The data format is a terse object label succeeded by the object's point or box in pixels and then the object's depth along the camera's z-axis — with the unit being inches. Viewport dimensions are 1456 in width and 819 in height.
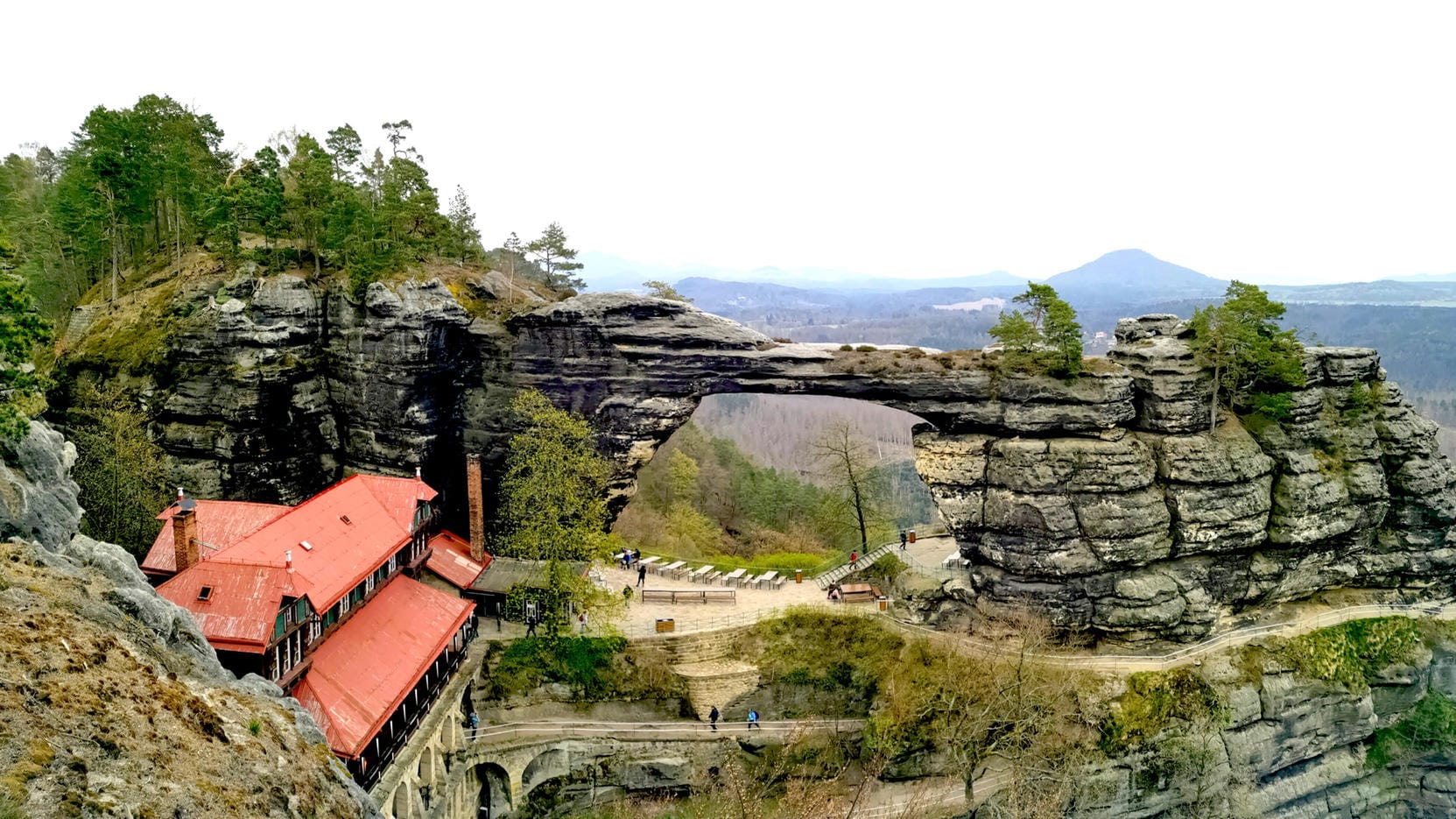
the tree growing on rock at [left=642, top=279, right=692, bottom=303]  1852.9
